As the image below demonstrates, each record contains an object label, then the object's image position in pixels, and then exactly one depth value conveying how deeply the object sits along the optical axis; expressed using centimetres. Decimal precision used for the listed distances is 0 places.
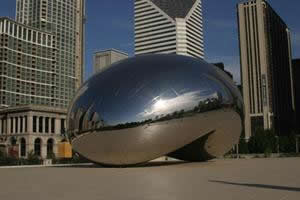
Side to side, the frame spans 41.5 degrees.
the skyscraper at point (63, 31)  15450
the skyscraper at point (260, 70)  15100
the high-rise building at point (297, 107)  18712
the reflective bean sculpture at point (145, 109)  1877
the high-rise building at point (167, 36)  19200
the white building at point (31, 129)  9675
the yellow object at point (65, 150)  3606
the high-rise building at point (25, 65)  12925
